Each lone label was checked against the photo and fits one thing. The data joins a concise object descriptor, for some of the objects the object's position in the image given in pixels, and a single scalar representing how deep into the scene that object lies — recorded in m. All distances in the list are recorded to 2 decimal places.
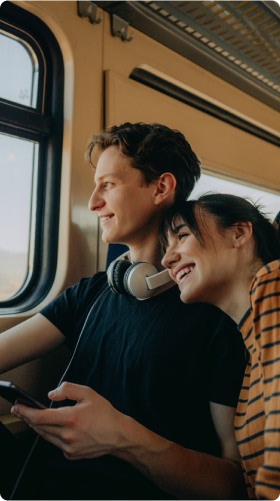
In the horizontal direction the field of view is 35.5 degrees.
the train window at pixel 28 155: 1.90
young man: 1.01
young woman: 0.86
